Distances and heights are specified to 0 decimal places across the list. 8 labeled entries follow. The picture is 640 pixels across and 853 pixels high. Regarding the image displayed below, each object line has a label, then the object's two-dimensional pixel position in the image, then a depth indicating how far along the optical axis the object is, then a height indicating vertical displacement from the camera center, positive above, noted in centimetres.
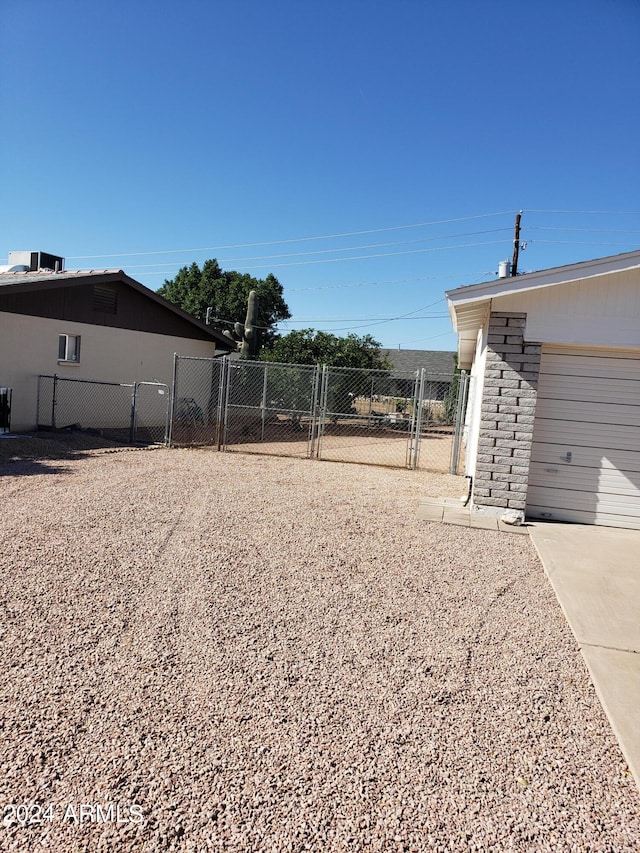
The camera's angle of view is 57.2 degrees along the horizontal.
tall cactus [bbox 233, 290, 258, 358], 2420 +248
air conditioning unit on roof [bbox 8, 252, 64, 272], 1831 +358
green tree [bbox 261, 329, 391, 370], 2339 +191
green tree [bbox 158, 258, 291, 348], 3659 +590
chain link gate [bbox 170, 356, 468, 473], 1276 -84
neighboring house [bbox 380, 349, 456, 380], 4244 +337
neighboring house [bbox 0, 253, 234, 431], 1354 +130
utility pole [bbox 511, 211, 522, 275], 2298 +660
